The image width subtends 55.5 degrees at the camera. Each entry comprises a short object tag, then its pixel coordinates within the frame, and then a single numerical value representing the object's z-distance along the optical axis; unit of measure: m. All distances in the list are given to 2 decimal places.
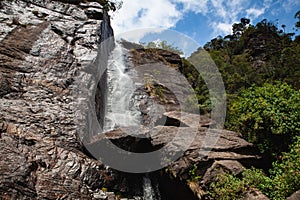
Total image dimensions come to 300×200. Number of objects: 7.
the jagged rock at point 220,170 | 10.81
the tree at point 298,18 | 45.84
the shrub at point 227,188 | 9.90
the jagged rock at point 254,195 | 9.44
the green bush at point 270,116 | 13.49
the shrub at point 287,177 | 9.89
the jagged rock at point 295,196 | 8.63
